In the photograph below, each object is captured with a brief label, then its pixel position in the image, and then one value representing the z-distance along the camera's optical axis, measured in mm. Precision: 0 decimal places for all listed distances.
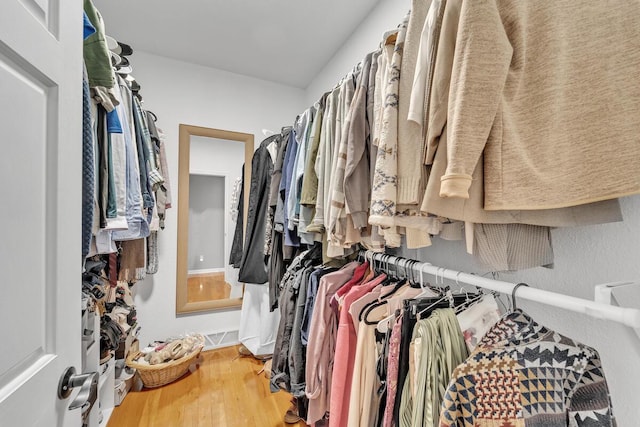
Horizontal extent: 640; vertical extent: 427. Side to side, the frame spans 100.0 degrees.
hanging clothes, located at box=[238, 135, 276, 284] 2006
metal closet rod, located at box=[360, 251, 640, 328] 443
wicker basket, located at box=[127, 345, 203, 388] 1698
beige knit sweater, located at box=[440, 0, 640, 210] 459
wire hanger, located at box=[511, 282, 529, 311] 620
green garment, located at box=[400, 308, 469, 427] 641
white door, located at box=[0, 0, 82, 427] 415
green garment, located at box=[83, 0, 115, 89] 797
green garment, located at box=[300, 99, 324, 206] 1250
